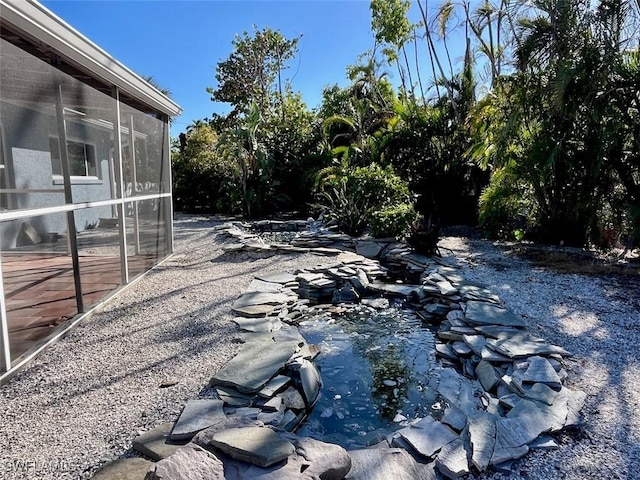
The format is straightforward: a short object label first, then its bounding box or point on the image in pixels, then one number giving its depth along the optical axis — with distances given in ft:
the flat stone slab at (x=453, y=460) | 6.33
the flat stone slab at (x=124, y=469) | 6.05
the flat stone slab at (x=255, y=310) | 13.60
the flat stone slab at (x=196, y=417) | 7.04
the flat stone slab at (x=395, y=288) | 17.61
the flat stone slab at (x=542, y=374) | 8.73
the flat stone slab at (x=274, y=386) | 8.45
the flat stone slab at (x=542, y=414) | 7.35
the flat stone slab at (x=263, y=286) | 16.24
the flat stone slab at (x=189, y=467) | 5.35
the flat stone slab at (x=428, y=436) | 6.86
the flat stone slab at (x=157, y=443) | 6.56
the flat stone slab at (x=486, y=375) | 9.45
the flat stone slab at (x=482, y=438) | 6.49
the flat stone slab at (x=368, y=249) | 23.30
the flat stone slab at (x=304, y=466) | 5.68
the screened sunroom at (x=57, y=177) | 9.63
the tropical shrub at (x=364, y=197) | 25.98
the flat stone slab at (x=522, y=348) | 10.18
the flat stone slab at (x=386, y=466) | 6.11
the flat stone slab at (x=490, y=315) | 12.30
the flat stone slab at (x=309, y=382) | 9.12
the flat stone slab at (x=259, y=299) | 14.43
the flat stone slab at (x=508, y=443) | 6.59
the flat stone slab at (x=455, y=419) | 7.52
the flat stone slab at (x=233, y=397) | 8.14
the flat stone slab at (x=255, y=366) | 8.69
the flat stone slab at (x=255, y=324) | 12.38
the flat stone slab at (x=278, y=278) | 17.46
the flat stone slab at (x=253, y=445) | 5.87
